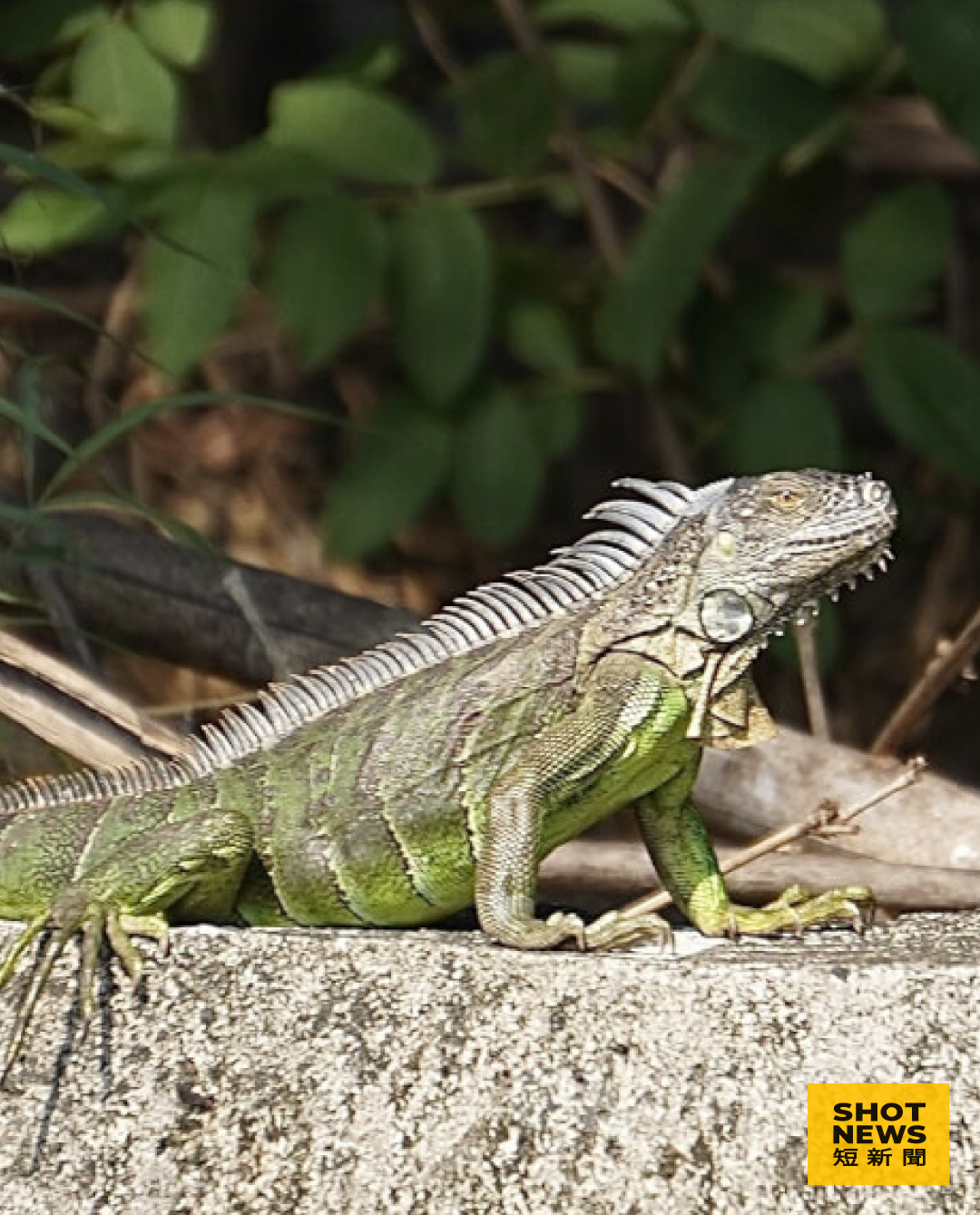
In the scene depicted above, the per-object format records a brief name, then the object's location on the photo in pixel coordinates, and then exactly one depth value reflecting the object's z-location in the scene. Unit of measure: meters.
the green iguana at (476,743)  7.96
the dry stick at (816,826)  8.05
